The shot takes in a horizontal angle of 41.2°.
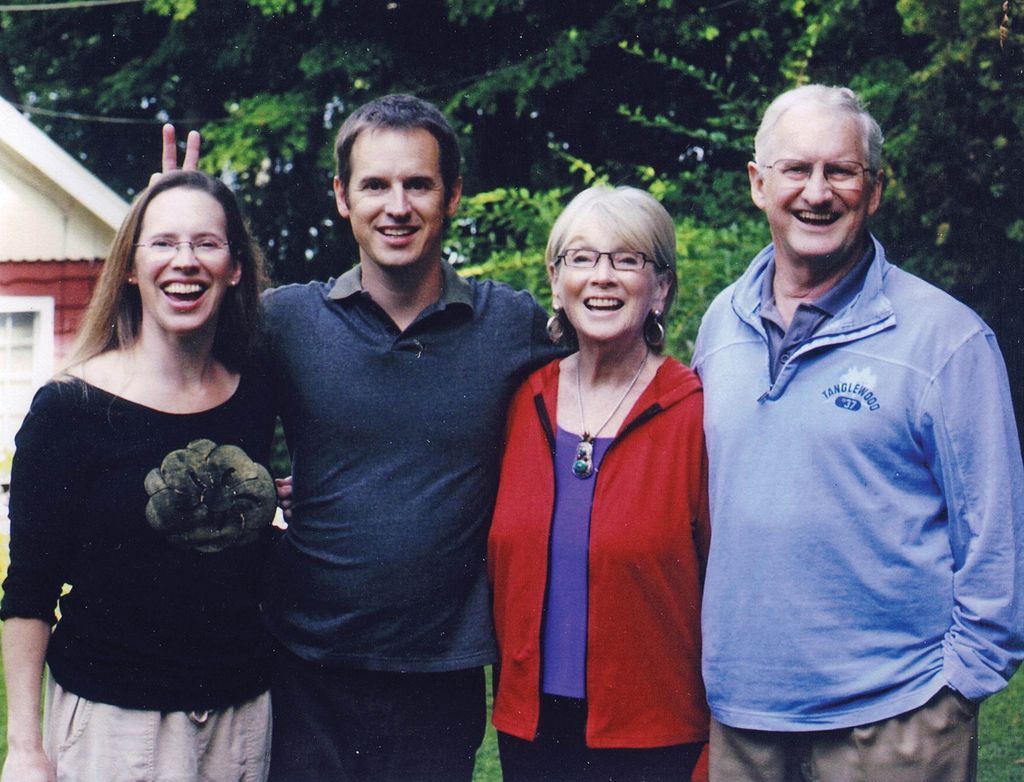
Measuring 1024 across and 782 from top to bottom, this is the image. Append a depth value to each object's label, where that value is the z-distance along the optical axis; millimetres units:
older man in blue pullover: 2969
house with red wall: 10117
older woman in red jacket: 3182
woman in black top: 2988
